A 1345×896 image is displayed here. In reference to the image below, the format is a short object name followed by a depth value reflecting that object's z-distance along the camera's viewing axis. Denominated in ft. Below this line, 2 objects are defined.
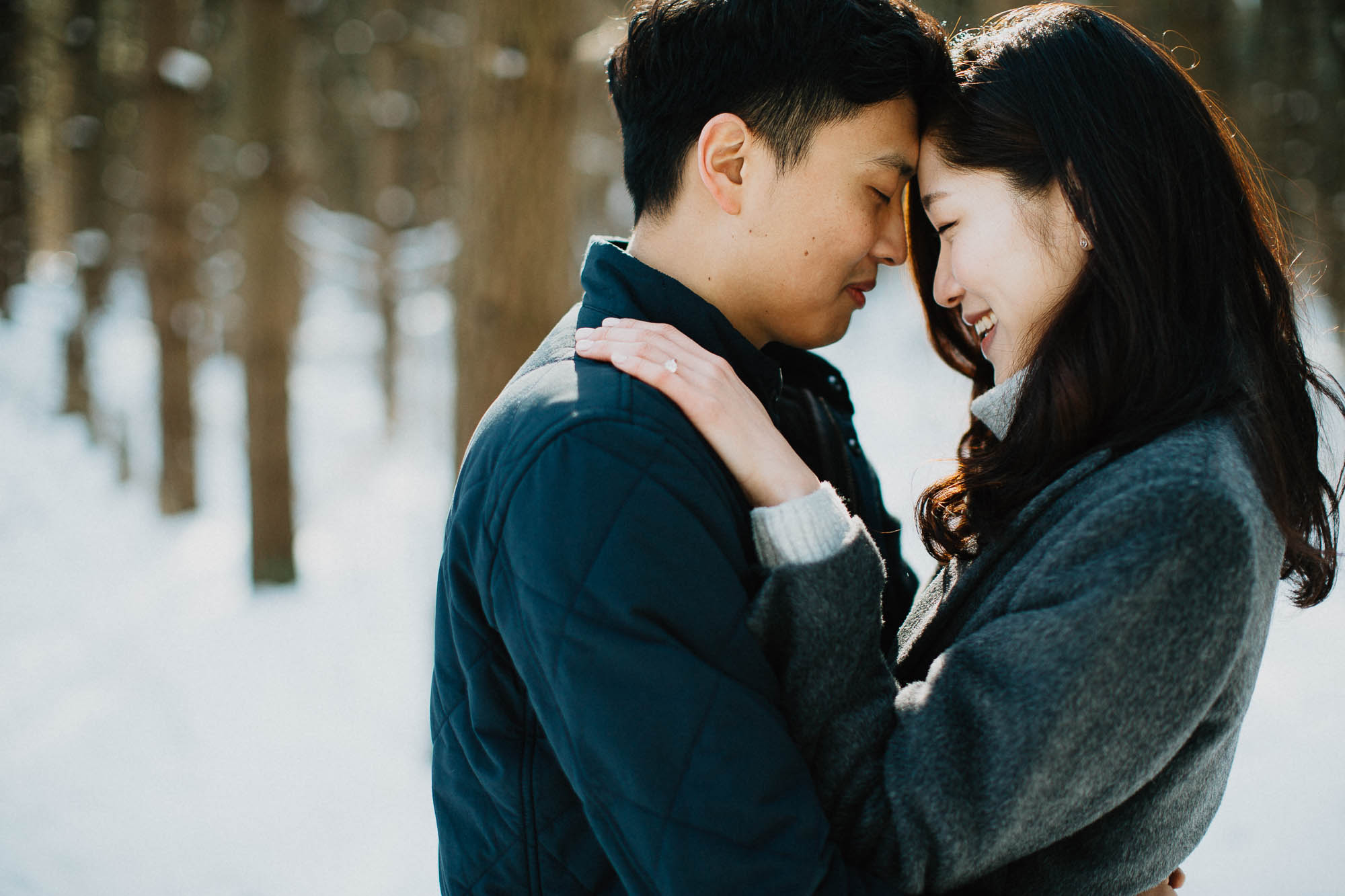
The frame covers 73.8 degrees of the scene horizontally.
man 3.85
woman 3.97
